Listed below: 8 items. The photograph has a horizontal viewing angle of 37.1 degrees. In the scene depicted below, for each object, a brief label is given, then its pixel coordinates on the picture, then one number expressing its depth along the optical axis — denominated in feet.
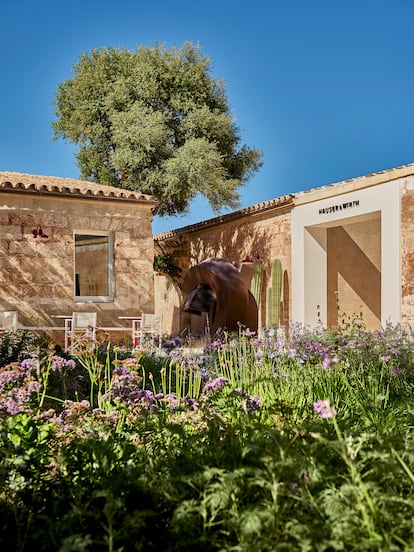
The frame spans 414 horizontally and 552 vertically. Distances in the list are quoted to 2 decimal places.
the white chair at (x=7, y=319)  38.52
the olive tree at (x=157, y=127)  64.80
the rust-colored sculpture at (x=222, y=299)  37.42
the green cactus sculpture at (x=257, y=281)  54.32
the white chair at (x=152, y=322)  39.98
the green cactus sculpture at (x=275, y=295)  51.49
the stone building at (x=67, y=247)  43.19
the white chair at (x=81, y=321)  38.17
